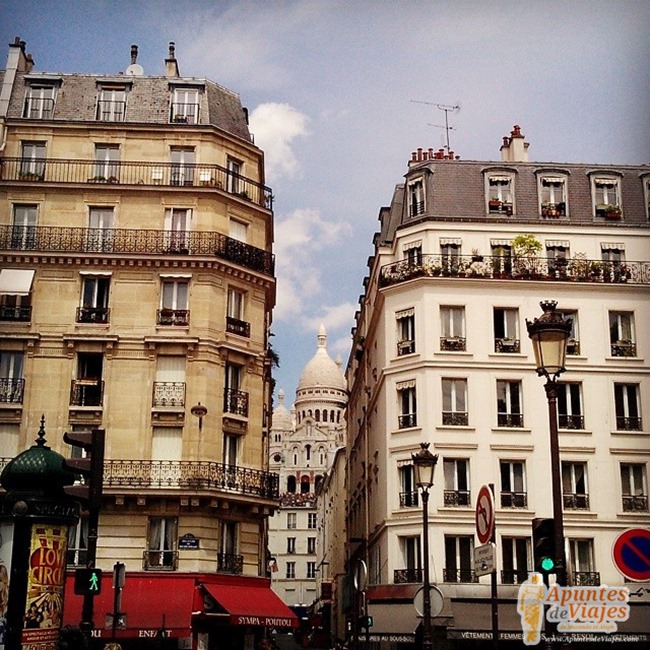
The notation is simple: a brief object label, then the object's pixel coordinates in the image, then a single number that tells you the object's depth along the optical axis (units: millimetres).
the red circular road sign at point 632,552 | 8867
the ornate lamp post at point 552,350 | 11586
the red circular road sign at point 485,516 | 11867
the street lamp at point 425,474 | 19594
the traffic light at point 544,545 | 10156
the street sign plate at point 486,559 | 11344
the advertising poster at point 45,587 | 13789
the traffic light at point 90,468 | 12617
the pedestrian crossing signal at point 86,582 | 13438
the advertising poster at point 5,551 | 15334
